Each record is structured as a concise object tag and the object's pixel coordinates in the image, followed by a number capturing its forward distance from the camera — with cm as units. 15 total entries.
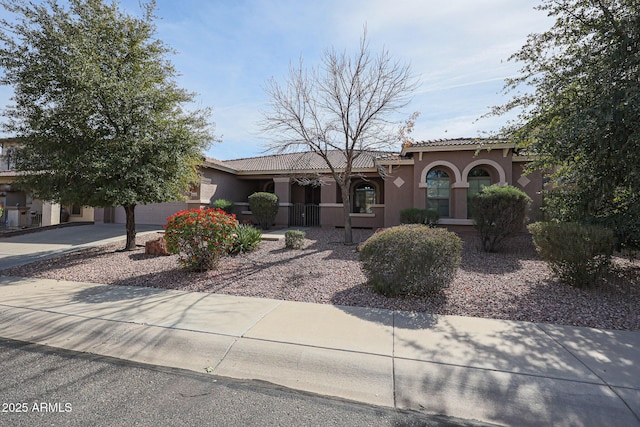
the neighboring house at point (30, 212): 2000
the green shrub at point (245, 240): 972
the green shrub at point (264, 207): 1560
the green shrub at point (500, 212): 933
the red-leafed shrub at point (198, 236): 692
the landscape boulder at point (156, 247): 962
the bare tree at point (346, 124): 1042
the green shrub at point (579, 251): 561
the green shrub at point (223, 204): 1584
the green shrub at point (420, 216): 1230
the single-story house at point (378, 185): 1327
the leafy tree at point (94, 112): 836
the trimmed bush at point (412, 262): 533
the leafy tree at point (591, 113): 575
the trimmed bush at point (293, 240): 1023
